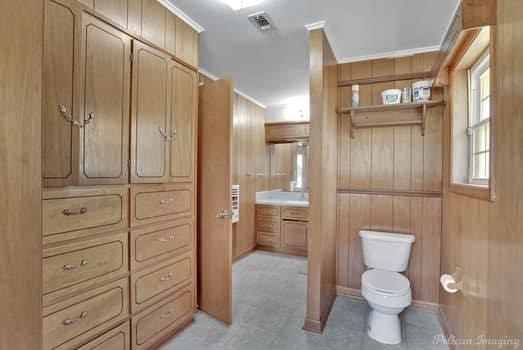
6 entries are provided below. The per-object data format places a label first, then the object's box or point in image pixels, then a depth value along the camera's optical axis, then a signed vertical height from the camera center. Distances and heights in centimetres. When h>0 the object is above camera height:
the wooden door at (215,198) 216 -20
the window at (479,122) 172 +39
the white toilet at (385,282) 192 -85
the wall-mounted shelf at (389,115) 241 +62
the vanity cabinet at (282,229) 398 -85
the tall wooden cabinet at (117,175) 123 +0
